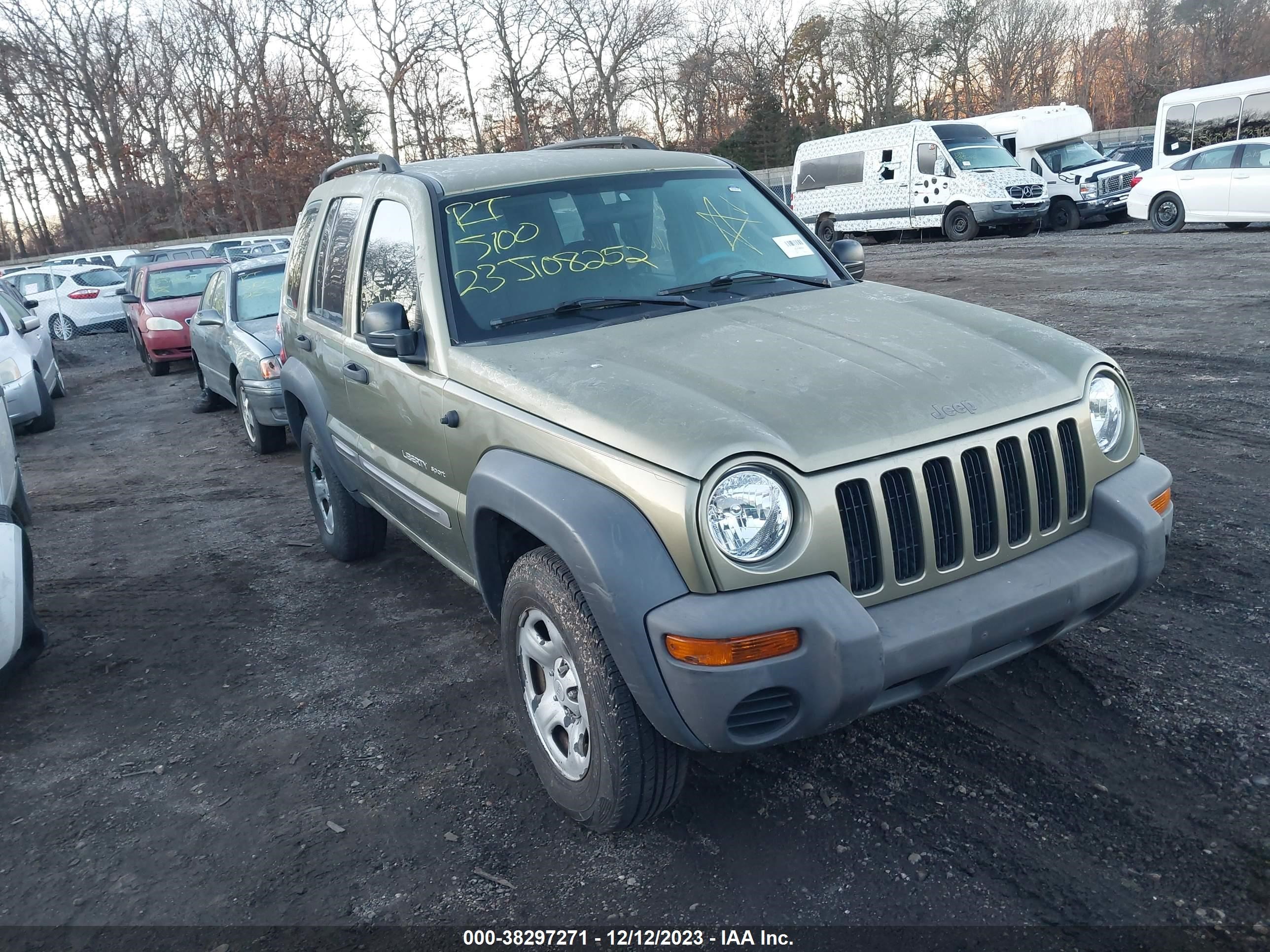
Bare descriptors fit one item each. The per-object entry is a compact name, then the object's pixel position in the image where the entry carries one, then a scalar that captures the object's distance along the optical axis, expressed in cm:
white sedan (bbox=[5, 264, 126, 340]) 2105
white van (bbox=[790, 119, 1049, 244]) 2025
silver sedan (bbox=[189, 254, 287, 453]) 834
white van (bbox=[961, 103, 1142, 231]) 2058
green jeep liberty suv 250
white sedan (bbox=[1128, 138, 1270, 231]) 1622
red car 1437
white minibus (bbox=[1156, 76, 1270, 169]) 1936
